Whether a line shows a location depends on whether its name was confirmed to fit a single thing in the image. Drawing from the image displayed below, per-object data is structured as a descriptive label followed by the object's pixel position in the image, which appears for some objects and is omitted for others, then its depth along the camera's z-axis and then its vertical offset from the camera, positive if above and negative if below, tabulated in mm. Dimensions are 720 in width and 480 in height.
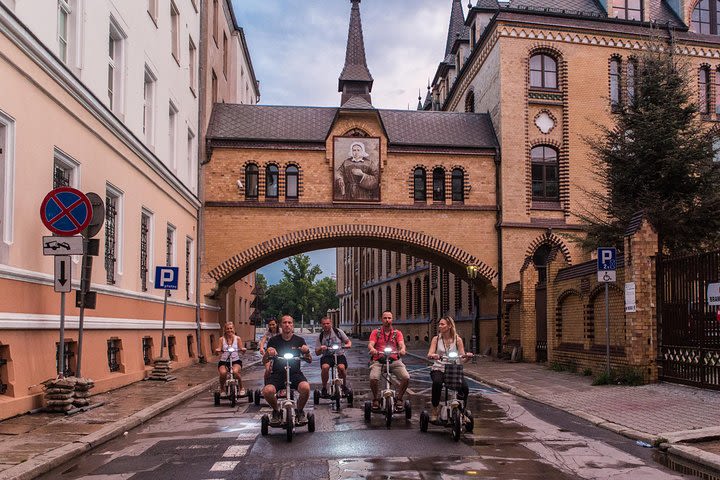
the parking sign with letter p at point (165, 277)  18844 +739
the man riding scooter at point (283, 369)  10141 -814
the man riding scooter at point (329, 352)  13266 -747
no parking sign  11266 +1408
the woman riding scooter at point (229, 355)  13914 -844
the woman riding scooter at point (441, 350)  10325 -572
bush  15773 -1433
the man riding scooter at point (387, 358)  11523 -713
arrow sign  11656 +515
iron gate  13789 -284
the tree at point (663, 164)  20500 +3819
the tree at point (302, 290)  107000 +2480
